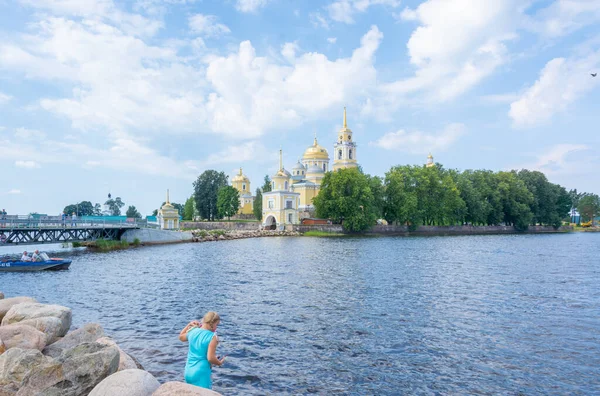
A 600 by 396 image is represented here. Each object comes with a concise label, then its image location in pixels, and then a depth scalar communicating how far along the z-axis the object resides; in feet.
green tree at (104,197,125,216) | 466.45
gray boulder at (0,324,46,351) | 33.86
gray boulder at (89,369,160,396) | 21.07
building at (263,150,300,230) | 314.76
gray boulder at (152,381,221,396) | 19.43
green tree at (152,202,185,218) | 531.33
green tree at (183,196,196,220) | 427.74
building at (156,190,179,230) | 268.00
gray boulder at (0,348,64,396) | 23.71
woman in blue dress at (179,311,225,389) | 21.62
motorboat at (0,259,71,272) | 103.14
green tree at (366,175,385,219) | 298.80
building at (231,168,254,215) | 428.15
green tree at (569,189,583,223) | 581.49
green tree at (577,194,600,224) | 494.59
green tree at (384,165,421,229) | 292.40
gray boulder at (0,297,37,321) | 44.61
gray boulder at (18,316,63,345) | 37.76
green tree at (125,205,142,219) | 452.14
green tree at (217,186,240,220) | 340.39
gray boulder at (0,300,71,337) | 39.93
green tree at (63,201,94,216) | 434.88
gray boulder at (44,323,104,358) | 35.47
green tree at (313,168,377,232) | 280.72
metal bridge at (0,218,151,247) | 133.18
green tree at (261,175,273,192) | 419.43
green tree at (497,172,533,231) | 343.87
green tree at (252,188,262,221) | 380.82
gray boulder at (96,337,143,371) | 31.17
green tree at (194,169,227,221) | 360.48
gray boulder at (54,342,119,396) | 23.85
